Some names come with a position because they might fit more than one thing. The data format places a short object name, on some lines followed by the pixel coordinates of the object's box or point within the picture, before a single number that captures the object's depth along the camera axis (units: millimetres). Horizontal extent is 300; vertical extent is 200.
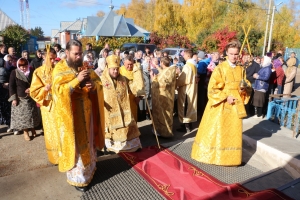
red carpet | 3402
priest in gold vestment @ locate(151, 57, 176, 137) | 5477
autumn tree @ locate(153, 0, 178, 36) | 34125
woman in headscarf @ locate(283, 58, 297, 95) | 9070
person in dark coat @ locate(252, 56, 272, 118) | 6617
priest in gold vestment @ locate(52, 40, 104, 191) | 3180
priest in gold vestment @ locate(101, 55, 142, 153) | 4441
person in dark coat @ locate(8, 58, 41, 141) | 5258
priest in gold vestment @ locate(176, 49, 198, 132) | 5957
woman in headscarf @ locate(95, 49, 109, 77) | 7026
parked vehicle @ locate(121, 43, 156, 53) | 16331
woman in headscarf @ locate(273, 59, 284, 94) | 9180
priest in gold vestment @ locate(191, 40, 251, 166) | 4078
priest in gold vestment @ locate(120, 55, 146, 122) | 5195
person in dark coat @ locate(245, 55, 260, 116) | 7348
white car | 17255
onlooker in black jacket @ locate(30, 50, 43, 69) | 7628
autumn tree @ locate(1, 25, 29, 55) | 22734
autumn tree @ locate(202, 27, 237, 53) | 20391
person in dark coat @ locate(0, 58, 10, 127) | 6346
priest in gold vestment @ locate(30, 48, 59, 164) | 4219
